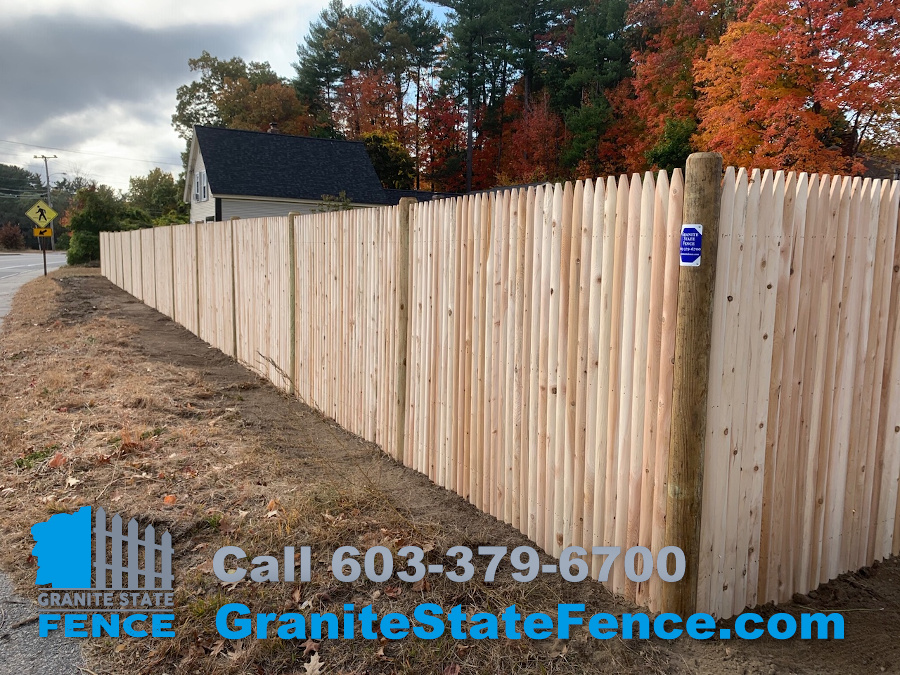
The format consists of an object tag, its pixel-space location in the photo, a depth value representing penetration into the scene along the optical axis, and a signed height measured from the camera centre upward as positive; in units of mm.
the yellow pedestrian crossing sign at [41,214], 27594 +1473
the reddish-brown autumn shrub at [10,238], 67625 +1080
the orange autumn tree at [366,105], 45250 +10413
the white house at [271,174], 30125 +3837
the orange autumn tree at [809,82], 18016 +5218
